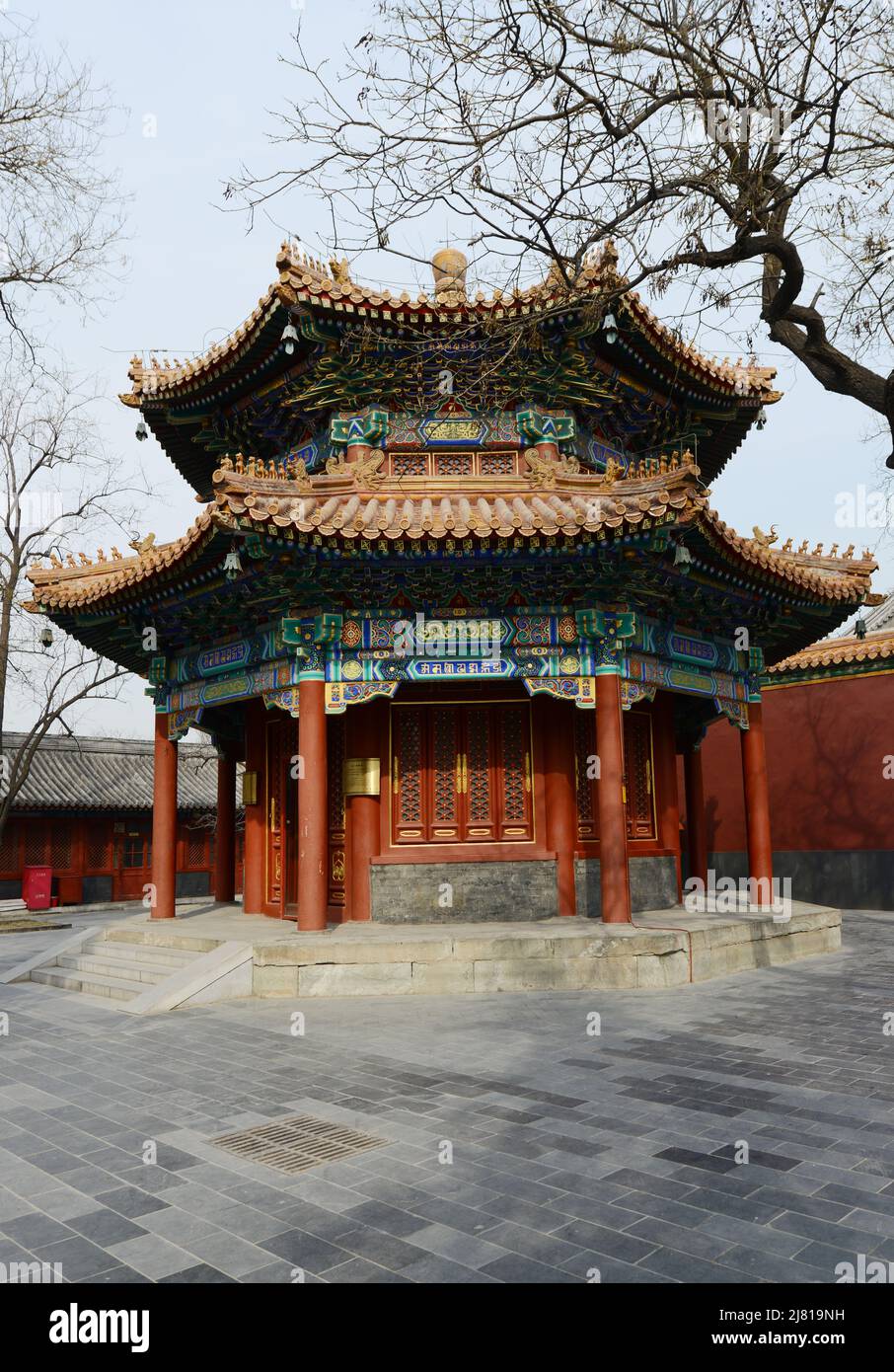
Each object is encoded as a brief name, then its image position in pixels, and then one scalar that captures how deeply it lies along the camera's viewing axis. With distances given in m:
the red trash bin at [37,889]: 25.09
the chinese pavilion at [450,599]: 9.77
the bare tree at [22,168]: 9.22
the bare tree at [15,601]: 21.81
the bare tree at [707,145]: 5.74
